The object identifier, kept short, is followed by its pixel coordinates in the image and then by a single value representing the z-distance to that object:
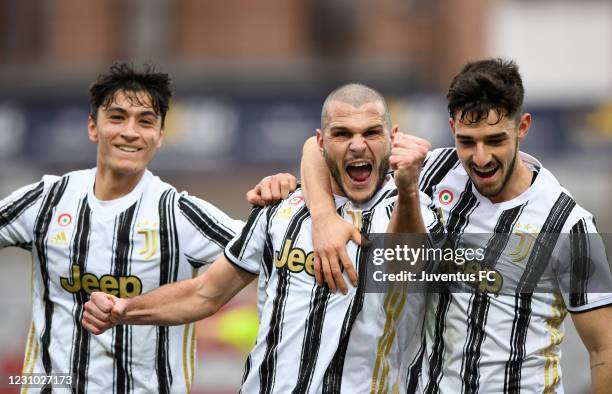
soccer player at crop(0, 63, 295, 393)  9.95
